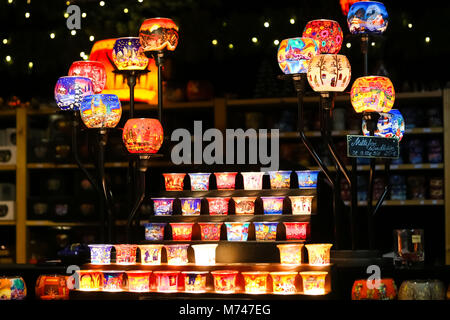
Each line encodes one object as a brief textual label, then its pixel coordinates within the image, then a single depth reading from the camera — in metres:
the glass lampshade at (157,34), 4.51
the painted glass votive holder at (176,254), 4.27
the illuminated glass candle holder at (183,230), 4.42
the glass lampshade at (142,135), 4.38
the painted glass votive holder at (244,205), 4.43
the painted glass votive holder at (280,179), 4.52
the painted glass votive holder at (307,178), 4.49
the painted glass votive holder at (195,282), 4.13
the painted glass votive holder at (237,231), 4.33
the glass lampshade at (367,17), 4.43
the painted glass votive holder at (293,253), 4.10
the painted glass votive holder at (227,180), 4.59
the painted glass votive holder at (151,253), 4.29
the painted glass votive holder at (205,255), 4.23
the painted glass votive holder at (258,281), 4.04
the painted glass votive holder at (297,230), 4.23
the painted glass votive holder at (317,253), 4.06
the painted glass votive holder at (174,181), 4.69
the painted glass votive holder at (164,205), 4.55
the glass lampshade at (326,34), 4.61
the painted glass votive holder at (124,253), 4.35
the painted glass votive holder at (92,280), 4.32
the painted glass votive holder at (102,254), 4.41
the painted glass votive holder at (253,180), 4.53
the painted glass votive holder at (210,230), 4.40
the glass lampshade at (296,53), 4.36
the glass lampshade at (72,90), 4.60
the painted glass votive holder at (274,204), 4.38
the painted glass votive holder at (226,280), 4.07
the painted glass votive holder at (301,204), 4.35
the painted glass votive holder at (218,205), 4.48
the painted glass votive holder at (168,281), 4.17
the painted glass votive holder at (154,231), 4.48
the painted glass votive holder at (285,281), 4.00
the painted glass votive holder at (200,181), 4.63
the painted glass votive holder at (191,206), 4.53
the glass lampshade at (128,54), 4.62
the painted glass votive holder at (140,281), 4.20
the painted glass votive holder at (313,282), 3.98
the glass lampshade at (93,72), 4.73
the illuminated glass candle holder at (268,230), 4.28
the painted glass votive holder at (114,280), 4.28
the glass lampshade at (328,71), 4.25
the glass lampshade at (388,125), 4.70
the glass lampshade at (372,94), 4.30
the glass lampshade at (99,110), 4.48
